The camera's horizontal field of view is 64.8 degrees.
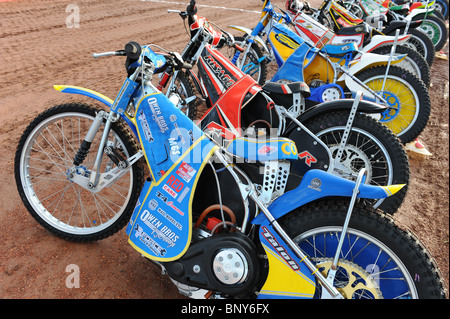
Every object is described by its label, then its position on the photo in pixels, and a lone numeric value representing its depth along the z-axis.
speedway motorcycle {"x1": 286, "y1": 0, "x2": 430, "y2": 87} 4.98
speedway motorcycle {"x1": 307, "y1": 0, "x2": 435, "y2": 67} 6.68
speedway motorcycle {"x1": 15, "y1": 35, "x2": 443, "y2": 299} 1.84
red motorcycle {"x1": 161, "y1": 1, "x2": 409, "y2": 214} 2.92
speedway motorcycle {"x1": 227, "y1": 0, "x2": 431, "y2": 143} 4.17
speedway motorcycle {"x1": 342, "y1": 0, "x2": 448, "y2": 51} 7.28
